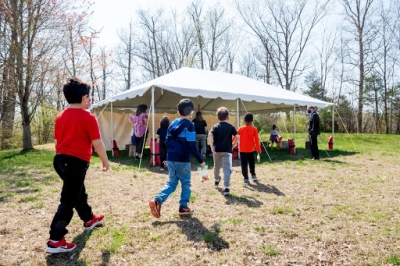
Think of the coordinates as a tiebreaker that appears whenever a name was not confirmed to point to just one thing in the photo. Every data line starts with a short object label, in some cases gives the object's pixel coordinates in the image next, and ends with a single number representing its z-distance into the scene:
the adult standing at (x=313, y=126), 9.11
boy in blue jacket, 3.54
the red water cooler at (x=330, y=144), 12.82
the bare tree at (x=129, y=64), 29.19
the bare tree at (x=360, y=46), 22.53
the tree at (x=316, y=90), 28.77
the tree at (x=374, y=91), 23.72
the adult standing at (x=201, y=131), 9.64
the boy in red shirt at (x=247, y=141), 5.49
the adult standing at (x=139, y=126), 9.25
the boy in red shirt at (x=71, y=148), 2.67
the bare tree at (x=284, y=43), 27.50
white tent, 9.00
